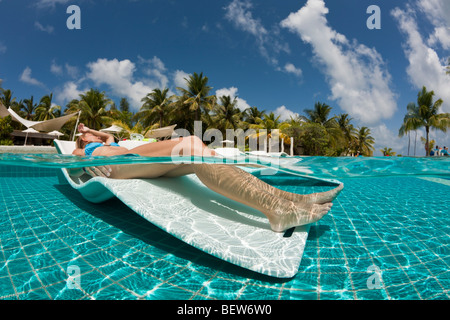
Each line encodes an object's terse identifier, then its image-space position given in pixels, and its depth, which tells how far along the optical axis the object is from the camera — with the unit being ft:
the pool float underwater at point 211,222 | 6.32
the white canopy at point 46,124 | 53.21
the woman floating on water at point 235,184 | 7.41
